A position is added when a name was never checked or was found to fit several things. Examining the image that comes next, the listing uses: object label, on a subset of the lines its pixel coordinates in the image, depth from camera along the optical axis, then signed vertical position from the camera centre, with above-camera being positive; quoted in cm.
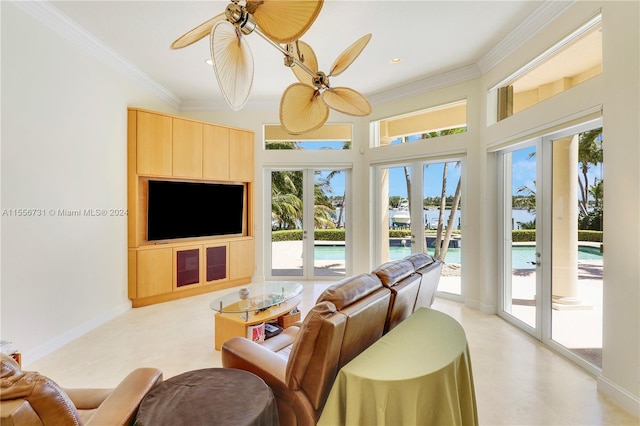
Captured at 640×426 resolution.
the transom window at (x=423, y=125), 443 +141
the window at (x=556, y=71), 247 +140
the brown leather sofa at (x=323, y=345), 141 -70
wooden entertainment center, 413 +21
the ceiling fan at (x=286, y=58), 137 +90
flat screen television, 436 +2
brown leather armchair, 83 -58
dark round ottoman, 120 -84
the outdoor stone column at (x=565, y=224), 280 -12
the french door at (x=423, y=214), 450 -4
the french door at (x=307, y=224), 563 -25
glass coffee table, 277 -99
